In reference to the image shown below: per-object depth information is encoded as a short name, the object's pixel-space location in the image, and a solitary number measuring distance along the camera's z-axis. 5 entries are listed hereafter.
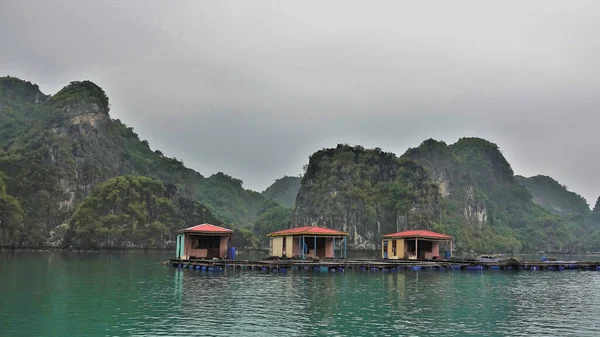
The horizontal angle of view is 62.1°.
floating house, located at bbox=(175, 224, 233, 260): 52.72
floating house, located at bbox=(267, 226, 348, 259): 54.72
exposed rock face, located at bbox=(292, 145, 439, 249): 138.88
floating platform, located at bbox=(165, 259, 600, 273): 48.34
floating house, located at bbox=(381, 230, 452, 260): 58.81
